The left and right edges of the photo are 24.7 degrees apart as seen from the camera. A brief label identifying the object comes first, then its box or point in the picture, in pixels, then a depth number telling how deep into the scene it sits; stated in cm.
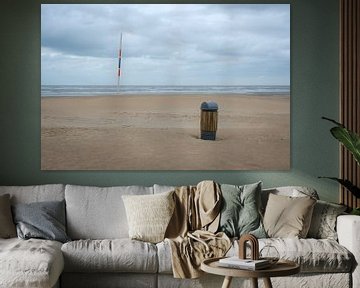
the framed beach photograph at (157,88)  751
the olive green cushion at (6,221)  670
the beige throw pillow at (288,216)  675
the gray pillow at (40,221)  668
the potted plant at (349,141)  698
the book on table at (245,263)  522
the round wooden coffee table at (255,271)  519
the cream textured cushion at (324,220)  686
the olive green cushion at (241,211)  683
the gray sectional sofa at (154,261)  627
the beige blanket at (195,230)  628
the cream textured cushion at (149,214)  671
